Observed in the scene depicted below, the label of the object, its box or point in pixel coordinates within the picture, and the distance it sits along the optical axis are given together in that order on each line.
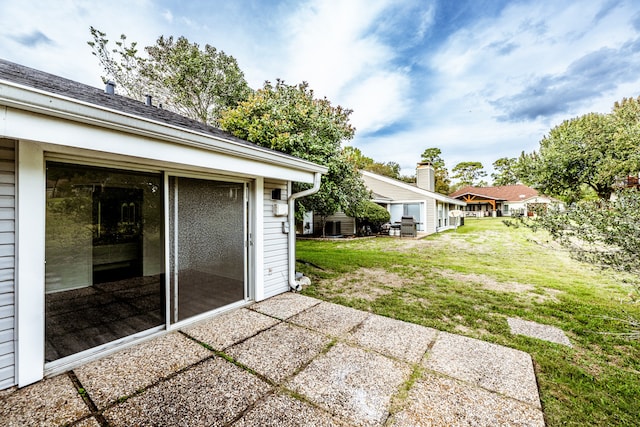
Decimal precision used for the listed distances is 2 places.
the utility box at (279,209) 4.73
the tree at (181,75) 13.54
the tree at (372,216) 14.13
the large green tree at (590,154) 14.15
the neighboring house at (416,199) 16.33
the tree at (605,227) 2.58
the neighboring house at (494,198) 34.48
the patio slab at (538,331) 3.26
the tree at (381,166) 34.45
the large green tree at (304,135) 7.42
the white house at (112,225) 2.22
